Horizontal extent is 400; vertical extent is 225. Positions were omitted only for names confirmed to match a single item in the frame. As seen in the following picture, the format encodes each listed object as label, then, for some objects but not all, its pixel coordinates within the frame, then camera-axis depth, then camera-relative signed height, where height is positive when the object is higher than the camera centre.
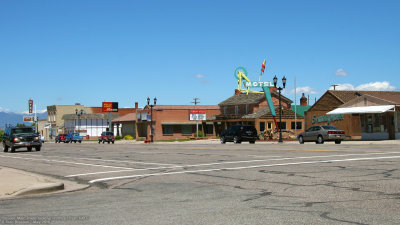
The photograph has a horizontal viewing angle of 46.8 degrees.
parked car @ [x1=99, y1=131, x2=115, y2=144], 67.00 +0.19
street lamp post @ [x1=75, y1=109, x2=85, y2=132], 106.62 +4.50
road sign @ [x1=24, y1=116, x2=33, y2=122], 135.12 +6.38
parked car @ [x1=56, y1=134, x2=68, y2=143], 78.24 +0.22
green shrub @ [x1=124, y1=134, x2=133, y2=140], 85.74 +0.17
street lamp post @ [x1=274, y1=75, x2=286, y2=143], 42.28 +4.85
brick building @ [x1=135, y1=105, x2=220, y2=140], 76.94 +2.61
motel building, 64.62 +3.36
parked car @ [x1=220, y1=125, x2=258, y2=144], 42.09 +0.17
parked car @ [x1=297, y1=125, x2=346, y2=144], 34.56 -0.02
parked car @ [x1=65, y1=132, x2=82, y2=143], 75.38 +0.19
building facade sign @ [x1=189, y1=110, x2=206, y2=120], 76.38 +3.57
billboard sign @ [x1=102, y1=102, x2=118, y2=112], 109.36 +7.67
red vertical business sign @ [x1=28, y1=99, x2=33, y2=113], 128.50 +9.98
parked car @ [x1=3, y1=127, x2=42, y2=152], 36.03 +0.14
